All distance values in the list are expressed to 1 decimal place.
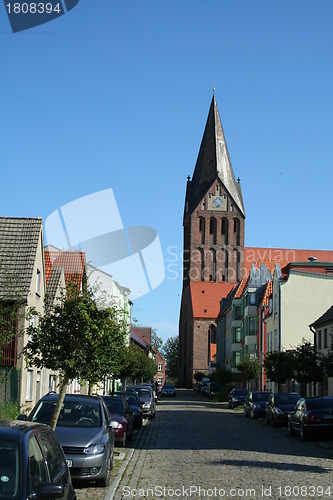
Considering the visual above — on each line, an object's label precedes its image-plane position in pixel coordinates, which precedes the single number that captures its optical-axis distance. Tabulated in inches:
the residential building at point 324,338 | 1528.1
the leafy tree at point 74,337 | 621.6
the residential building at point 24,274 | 1034.1
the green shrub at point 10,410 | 844.1
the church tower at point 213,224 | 4320.9
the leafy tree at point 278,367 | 1626.5
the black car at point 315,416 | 910.4
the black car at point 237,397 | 1951.3
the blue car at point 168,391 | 3265.3
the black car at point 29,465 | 243.3
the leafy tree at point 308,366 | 1357.0
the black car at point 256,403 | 1460.4
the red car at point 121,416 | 806.5
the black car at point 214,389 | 2857.5
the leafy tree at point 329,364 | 981.7
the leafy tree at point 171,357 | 6283.0
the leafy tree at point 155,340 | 6153.5
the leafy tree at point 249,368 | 2209.6
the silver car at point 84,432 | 508.4
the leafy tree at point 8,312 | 643.5
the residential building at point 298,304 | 2046.1
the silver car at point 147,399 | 1405.0
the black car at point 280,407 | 1202.6
